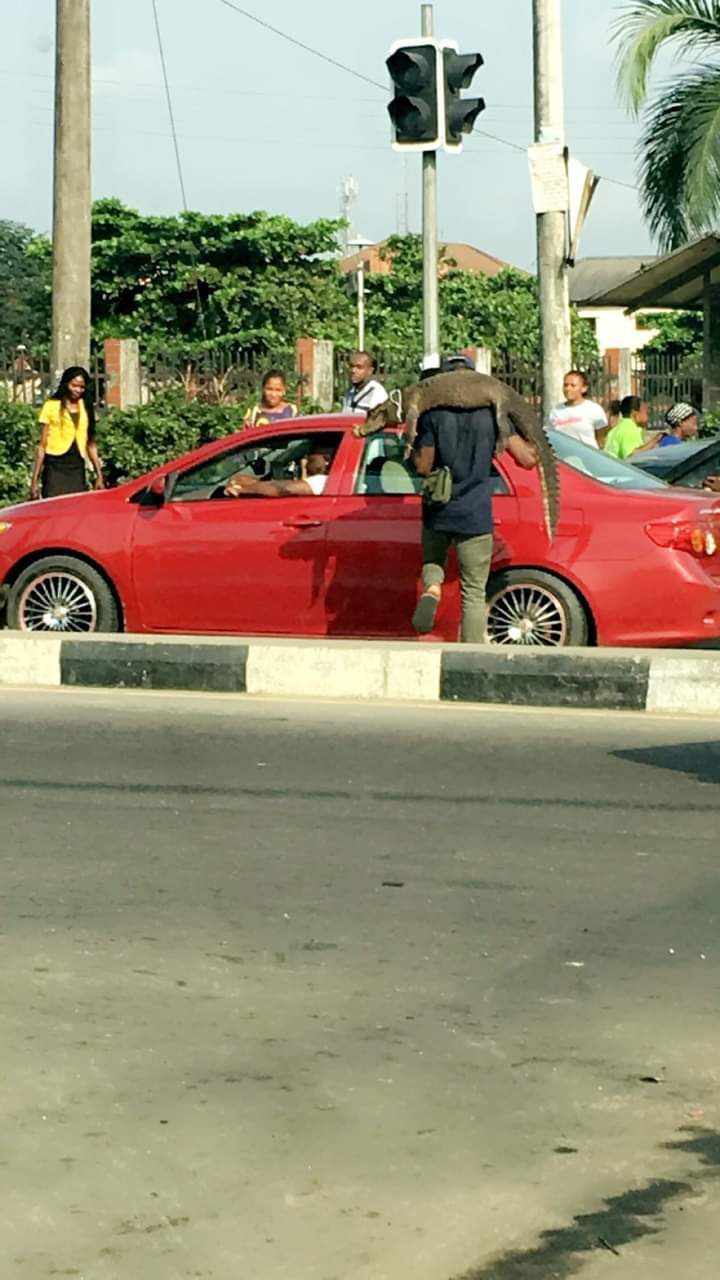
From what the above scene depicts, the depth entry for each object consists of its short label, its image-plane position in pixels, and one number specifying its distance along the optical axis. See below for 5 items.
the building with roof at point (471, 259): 115.44
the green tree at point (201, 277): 59.12
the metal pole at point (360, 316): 49.12
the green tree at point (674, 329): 78.12
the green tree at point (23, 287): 64.50
